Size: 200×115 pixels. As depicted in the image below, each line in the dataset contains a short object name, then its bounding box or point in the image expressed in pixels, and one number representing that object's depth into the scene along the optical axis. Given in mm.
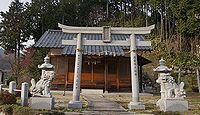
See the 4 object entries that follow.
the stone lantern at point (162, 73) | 13352
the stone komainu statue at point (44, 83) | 12789
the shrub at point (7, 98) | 13148
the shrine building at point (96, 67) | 23344
